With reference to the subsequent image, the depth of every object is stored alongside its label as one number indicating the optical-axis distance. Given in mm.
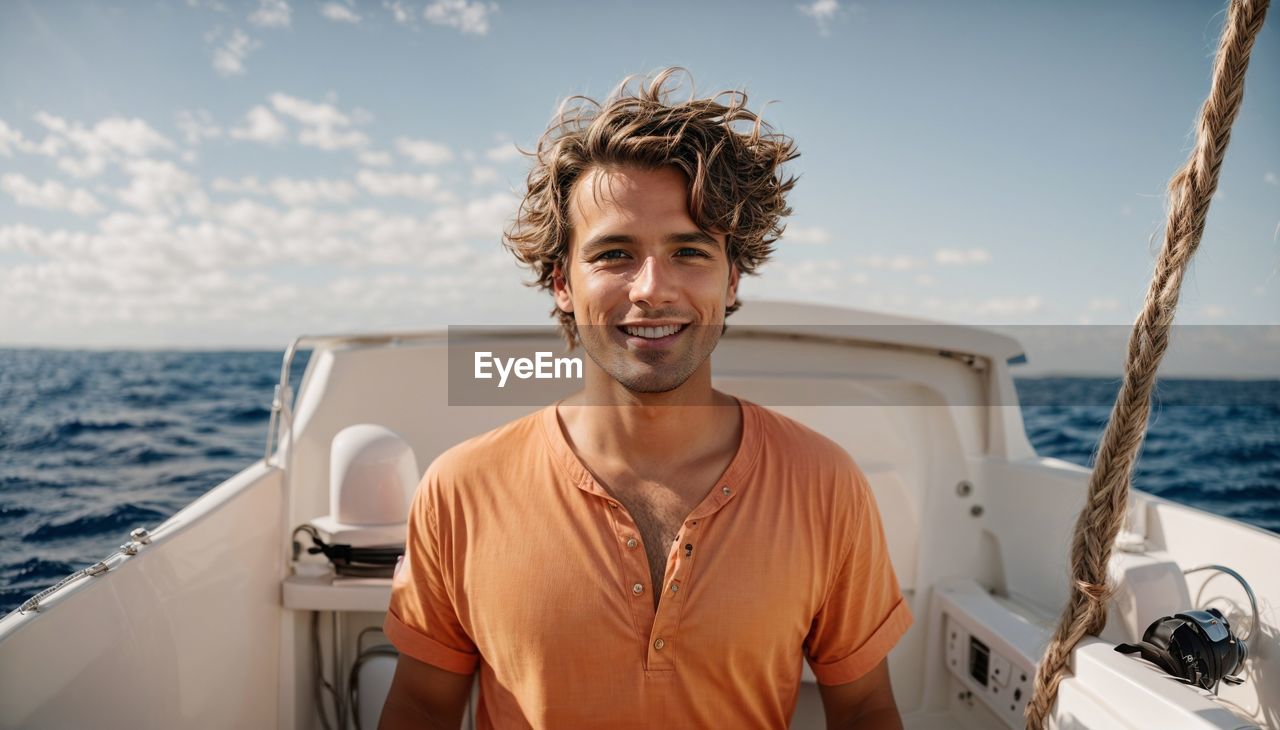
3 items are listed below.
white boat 1798
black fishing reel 1424
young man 1545
